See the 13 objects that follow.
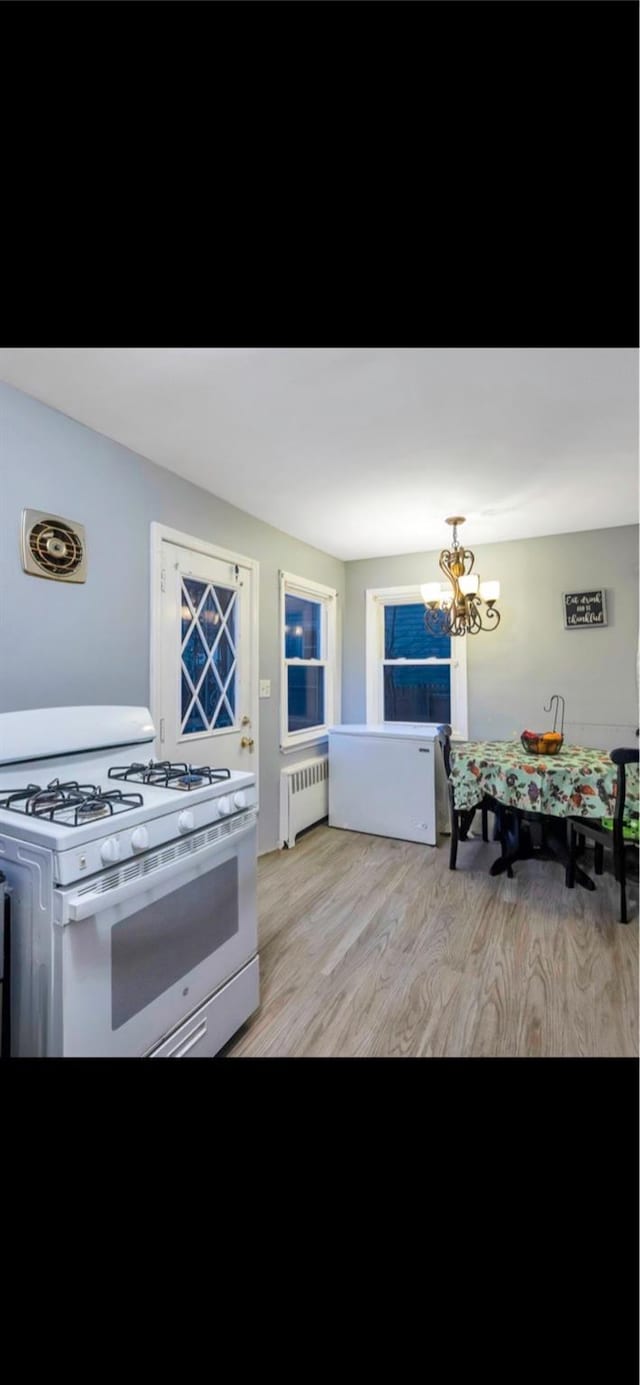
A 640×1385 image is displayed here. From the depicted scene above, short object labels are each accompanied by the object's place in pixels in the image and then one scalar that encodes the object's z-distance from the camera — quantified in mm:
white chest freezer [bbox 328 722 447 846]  3211
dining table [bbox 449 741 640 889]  2395
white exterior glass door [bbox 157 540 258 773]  2273
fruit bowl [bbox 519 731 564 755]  2777
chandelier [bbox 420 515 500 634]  2721
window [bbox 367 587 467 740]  3711
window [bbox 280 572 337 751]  3367
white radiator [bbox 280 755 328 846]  3182
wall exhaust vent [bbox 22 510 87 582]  1644
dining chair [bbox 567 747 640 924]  2158
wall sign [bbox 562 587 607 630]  3213
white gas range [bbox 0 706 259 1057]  999
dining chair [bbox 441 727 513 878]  2859
